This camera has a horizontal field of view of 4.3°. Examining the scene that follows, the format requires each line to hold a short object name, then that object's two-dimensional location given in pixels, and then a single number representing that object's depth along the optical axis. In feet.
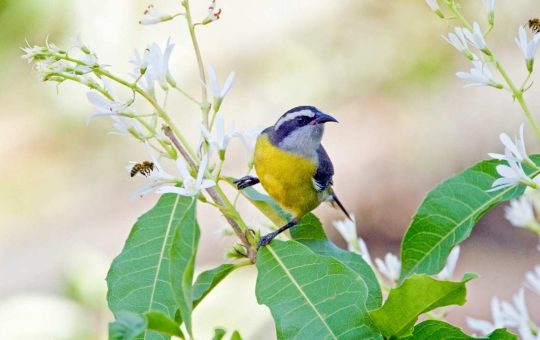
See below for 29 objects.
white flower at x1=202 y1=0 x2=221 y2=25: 11.29
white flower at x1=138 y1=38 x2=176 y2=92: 11.22
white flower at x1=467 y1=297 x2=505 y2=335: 11.51
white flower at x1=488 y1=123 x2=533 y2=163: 11.14
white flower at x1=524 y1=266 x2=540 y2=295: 11.46
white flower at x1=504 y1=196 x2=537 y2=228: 11.60
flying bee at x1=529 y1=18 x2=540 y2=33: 11.36
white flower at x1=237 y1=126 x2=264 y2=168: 11.37
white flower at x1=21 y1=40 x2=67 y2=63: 11.14
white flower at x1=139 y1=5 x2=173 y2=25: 11.34
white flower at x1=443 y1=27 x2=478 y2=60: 11.25
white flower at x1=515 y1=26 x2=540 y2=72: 11.25
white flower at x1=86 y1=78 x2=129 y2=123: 11.17
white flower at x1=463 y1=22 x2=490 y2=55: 11.22
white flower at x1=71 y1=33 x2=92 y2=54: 11.17
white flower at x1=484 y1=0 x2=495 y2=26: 11.30
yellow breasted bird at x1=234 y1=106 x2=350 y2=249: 11.72
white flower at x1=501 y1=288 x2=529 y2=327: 11.46
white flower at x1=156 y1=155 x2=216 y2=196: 11.10
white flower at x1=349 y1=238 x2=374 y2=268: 11.57
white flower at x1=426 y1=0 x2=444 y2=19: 11.32
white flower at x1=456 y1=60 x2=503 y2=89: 11.22
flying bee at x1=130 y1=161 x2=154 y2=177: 11.23
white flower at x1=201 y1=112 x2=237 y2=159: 11.14
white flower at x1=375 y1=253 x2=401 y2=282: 11.55
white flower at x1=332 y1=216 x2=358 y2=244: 11.59
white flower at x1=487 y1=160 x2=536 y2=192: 11.15
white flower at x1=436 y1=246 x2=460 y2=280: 11.46
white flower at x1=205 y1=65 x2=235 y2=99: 11.27
